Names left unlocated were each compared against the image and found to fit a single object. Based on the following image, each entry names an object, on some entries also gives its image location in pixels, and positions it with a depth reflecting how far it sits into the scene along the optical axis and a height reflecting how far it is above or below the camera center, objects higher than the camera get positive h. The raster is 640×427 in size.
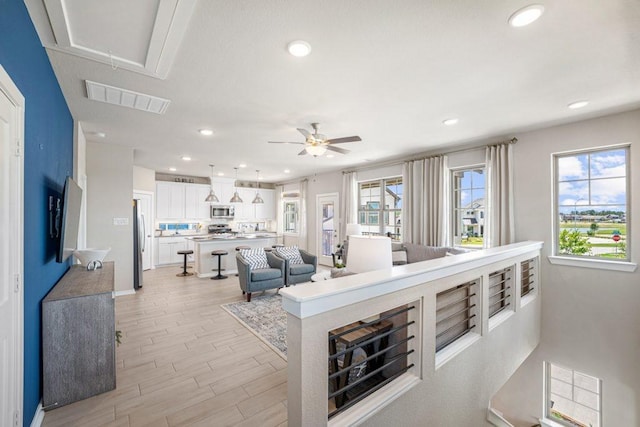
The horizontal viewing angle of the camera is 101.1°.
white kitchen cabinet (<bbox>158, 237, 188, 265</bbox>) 7.67 -1.00
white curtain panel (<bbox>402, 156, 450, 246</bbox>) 4.93 +0.24
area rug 3.22 -1.54
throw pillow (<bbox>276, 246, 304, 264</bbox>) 5.42 -0.83
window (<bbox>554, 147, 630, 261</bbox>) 3.40 +0.14
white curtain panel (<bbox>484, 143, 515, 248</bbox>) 4.11 +0.27
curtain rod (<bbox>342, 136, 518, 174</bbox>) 4.19 +1.17
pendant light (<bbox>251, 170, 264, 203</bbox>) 8.23 +0.91
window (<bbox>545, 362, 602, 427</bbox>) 3.64 -2.67
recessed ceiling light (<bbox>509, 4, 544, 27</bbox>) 1.60 +1.25
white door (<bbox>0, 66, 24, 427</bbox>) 1.36 -0.20
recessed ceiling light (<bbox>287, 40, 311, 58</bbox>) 1.93 +1.26
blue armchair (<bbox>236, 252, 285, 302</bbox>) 4.65 -1.14
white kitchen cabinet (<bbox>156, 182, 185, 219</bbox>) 7.86 +0.46
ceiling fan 3.37 +0.95
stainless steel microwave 8.83 +0.13
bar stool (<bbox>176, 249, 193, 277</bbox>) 6.57 -1.35
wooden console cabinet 2.07 -1.05
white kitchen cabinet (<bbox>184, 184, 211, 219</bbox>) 8.34 +0.42
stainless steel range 8.90 -0.48
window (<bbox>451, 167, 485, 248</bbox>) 4.69 +0.13
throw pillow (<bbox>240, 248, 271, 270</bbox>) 4.91 -0.83
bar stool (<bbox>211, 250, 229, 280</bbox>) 6.13 -1.05
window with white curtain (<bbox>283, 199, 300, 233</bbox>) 9.48 -0.02
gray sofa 4.61 -0.70
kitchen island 6.30 -0.84
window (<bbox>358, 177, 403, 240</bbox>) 6.17 +0.19
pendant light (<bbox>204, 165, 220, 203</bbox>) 7.09 +0.46
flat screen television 2.27 -0.03
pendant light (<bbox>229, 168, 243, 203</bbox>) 7.33 +0.44
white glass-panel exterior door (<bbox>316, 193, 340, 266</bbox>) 7.69 -0.39
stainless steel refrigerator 5.19 -0.76
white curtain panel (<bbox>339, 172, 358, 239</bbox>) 6.91 +0.43
